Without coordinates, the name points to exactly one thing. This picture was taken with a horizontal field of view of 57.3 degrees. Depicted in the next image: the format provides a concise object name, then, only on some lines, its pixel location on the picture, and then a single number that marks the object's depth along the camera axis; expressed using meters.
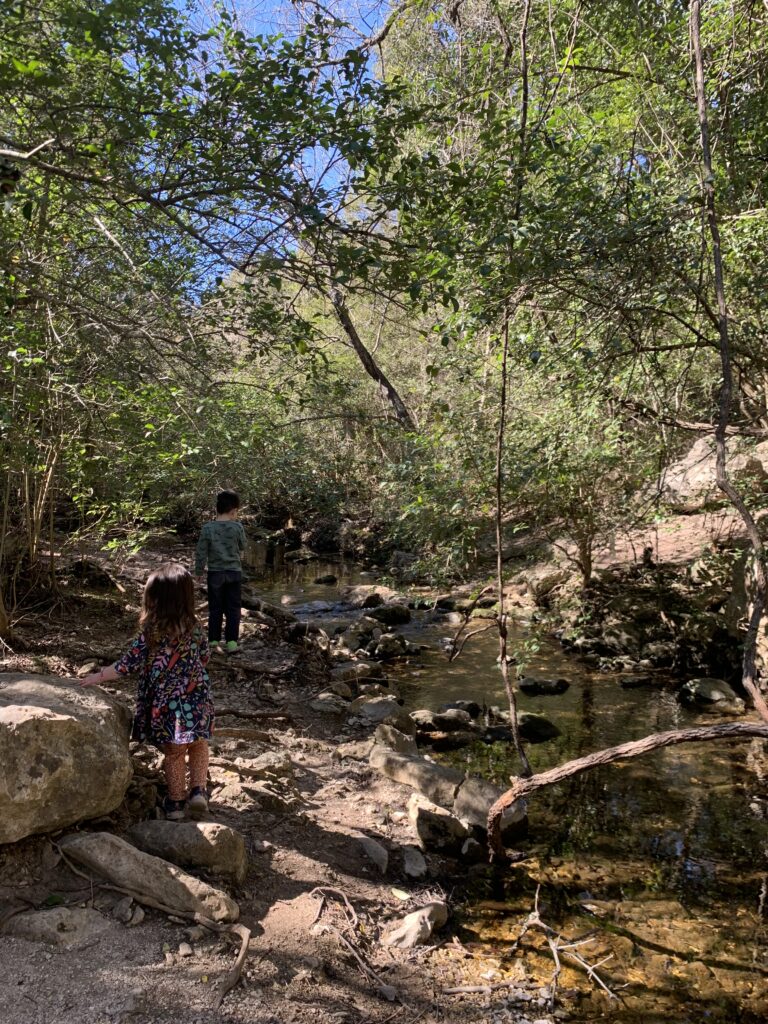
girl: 3.58
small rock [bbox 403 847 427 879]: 4.09
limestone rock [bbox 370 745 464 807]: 5.11
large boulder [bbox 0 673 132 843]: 2.83
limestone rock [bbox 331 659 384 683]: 8.06
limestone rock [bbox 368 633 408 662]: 9.95
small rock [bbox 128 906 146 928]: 2.85
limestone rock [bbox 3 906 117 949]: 2.66
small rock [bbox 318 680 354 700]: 7.43
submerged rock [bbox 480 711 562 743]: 6.83
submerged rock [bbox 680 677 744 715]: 7.69
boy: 7.16
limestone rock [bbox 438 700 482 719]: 7.63
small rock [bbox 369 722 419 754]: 5.92
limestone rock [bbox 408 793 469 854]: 4.44
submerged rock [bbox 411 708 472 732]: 7.05
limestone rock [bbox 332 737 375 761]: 5.69
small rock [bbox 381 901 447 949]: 3.42
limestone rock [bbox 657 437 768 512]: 8.36
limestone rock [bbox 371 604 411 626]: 12.02
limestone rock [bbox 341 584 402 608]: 13.00
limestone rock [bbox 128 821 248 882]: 3.27
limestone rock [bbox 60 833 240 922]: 2.97
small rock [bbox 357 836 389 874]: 4.06
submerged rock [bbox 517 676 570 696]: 8.33
